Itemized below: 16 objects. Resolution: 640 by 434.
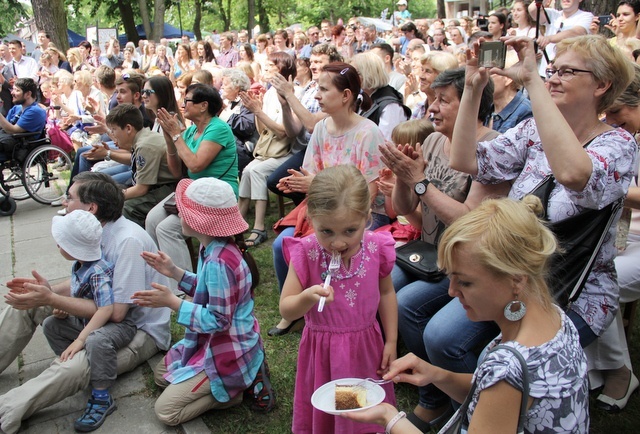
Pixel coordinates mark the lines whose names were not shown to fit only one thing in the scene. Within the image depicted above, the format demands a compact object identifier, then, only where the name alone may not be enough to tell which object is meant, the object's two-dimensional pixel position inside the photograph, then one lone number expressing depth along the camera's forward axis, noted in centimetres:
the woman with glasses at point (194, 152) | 470
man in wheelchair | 727
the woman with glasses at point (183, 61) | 1158
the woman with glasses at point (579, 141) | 200
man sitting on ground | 298
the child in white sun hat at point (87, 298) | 310
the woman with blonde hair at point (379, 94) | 467
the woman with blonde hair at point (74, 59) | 1274
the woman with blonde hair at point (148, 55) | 1582
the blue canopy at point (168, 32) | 3636
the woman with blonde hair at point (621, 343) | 283
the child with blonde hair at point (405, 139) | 343
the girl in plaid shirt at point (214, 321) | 286
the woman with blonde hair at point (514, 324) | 150
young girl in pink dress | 229
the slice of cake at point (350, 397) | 191
